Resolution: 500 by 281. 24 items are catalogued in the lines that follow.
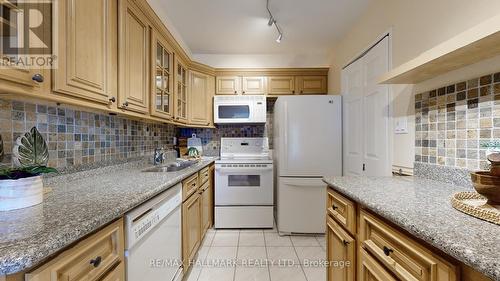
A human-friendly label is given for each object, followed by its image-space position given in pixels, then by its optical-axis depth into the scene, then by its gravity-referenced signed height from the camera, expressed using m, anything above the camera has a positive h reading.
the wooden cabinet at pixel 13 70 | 0.73 +0.24
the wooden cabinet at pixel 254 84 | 3.21 +0.78
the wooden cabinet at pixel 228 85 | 3.21 +0.76
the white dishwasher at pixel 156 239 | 0.99 -0.53
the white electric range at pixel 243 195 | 2.76 -0.69
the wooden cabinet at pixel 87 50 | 0.95 +0.43
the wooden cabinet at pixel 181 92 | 2.50 +0.56
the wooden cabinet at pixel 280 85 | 3.22 +0.77
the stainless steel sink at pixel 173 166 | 2.04 -0.28
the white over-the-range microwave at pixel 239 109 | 3.09 +0.41
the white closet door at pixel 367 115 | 1.84 +0.22
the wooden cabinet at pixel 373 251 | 0.65 -0.42
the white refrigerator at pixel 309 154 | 2.59 -0.17
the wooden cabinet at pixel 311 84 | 3.23 +0.78
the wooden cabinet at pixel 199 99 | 3.00 +0.54
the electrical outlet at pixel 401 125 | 1.59 +0.10
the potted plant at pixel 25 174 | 0.79 -0.13
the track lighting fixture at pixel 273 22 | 2.21 +1.19
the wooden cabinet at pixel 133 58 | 1.39 +0.55
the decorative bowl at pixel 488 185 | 0.77 -0.16
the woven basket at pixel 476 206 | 0.68 -0.23
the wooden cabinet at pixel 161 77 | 1.84 +0.56
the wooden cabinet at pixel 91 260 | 0.59 -0.37
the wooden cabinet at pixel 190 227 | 1.72 -0.74
